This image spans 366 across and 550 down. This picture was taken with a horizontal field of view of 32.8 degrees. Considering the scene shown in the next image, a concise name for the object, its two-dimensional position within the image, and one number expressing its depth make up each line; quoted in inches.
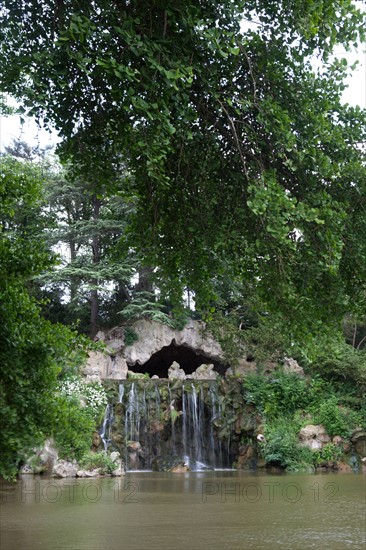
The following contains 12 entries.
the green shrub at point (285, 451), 759.1
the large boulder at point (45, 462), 653.9
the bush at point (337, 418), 806.5
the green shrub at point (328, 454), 780.6
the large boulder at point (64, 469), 631.8
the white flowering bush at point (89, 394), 748.0
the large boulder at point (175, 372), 958.2
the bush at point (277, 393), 851.4
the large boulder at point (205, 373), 977.5
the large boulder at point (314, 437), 799.1
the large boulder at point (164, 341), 991.6
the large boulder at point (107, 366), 935.7
